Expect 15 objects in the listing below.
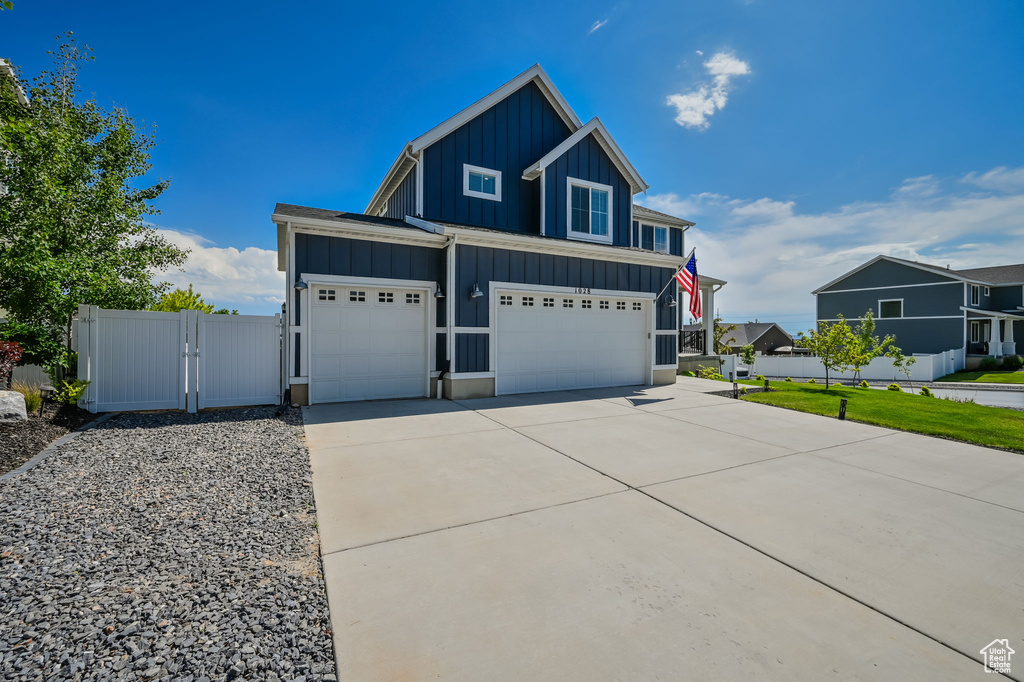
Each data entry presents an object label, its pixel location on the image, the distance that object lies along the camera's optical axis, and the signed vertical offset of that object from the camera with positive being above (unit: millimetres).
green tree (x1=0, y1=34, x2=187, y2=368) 6316 +2409
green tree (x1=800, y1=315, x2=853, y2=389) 11977 -142
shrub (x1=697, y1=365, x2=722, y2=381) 13480 -1118
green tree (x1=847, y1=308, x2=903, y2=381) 11844 -384
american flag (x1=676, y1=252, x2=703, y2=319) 10016 +1418
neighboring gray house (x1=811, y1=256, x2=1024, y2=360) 23422 +2201
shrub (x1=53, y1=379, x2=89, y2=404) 6242 -830
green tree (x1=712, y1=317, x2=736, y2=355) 22844 -371
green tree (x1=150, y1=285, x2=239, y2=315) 14086 +1275
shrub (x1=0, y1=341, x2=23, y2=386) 5516 -264
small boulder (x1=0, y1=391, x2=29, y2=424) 5122 -882
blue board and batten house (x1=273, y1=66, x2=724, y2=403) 7988 +1419
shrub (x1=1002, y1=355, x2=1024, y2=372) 22688 -1265
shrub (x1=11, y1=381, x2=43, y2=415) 5597 -810
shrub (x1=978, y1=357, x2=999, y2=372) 22969 -1348
